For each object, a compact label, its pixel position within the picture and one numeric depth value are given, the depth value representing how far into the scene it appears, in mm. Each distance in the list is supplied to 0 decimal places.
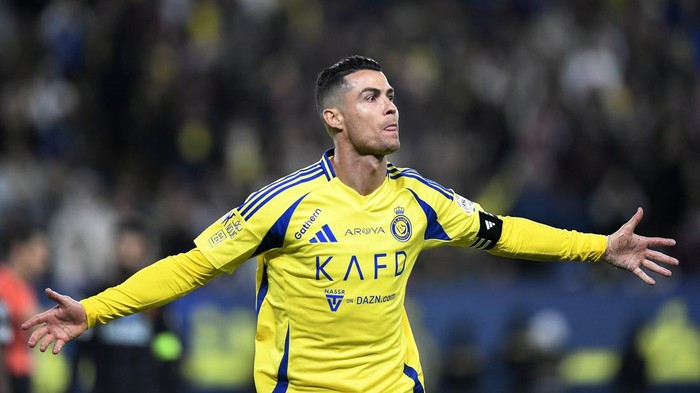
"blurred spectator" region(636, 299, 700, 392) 27625
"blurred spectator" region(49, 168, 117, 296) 27187
